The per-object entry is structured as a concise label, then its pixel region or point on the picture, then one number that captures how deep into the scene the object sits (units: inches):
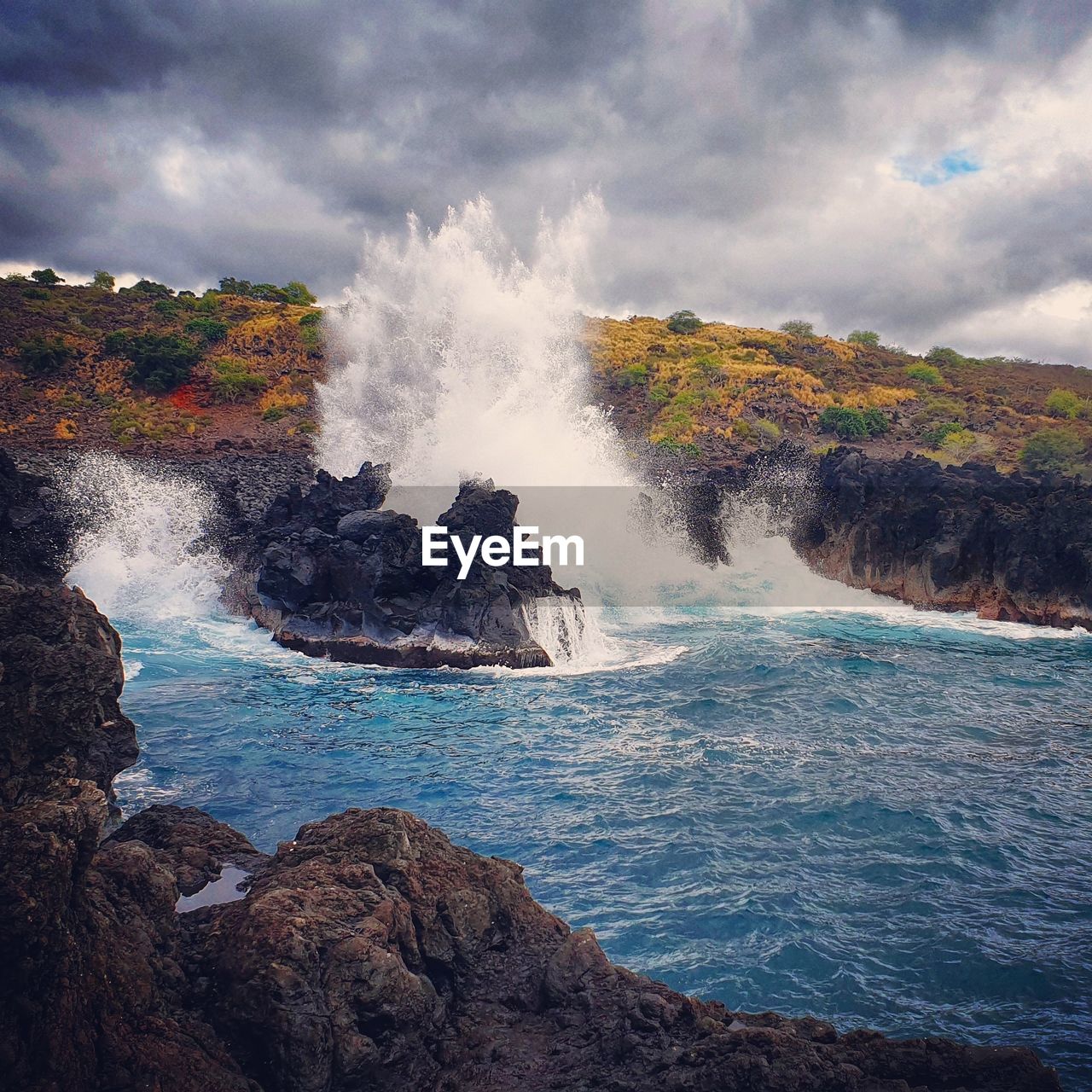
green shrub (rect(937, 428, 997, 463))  1953.7
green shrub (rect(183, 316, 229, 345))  2608.3
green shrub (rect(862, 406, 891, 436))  2192.4
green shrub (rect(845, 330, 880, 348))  3435.0
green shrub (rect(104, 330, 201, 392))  2252.7
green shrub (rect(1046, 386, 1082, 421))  2352.4
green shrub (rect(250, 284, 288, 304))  3309.8
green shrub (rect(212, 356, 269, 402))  2242.9
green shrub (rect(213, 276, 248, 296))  3361.2
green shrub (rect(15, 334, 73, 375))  2210.9
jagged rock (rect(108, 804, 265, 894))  267.0
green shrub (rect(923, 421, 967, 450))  2075.5
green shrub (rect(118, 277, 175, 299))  3139.8
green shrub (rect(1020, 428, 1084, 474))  1829.5
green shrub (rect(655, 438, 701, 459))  1893.5
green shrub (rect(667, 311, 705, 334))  3484.3
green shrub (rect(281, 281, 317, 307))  3326.8
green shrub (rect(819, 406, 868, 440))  2166.6
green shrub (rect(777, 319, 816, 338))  3467.0
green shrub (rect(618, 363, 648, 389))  2662.4
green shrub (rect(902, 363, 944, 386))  2723.9
